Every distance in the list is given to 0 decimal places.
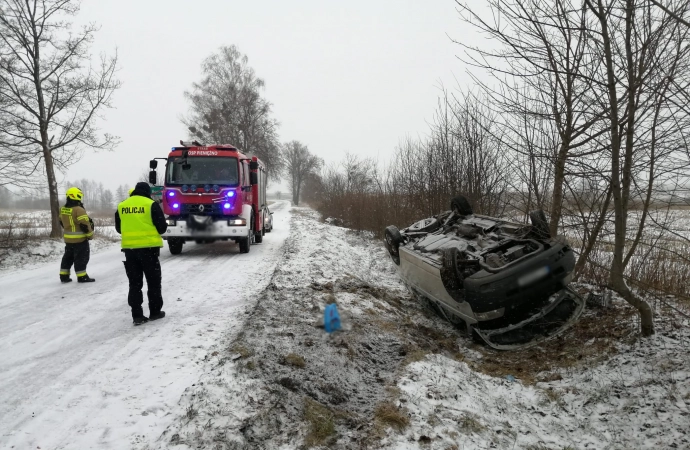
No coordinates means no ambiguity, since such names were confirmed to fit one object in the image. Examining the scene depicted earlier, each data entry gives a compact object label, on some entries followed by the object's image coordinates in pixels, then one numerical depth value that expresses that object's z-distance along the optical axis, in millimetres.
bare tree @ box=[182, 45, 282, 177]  34875
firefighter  7250
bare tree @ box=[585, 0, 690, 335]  3658
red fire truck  10055
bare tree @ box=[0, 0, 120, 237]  11820
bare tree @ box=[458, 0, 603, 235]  4172
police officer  5039
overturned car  4402
